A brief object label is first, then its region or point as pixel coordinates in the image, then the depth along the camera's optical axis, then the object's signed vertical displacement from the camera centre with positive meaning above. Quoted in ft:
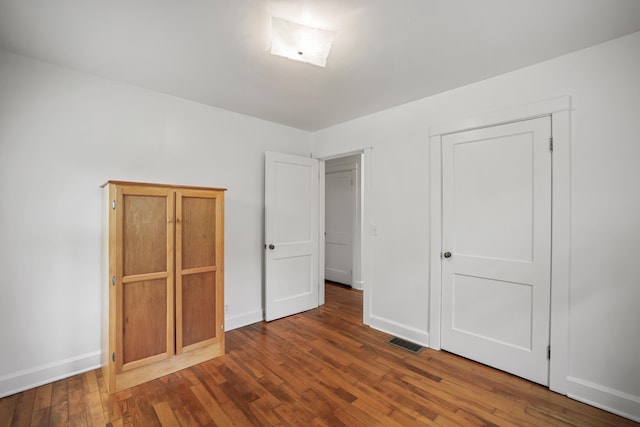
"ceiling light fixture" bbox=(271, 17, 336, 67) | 5.54 +3.54
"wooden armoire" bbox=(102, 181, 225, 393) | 6.81 -1.80
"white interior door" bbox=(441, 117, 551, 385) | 7.08 -0.89
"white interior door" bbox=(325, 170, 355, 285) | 17.01 -0.76
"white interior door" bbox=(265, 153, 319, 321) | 11.27 -0.91
